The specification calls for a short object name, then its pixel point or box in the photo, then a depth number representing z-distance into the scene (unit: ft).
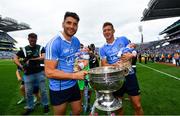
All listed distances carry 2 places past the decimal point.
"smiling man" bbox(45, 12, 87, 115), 3.60
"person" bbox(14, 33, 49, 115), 8.10
